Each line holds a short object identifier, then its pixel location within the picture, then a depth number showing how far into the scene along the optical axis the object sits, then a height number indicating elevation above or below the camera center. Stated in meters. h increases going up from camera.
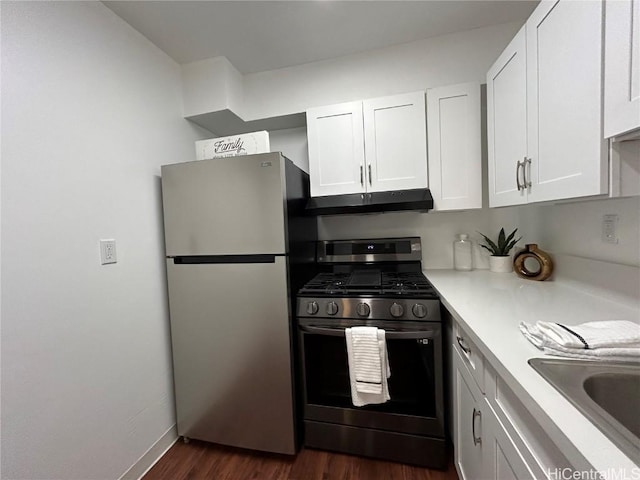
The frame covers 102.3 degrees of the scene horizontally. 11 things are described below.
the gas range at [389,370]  1.32 -0.79
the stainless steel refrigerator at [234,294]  1.42 -0.35
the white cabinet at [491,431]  0.58 -0.60
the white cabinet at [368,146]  1.67 +0.56
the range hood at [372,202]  1.61 +0.17
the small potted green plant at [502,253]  1.72 -0.20
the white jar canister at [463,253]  1.86 -0.20
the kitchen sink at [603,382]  0.59 -0.37
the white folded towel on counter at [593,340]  0.65 -0.31
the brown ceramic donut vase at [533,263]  1.46 -0.24
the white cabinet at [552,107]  0.79 +0.44
